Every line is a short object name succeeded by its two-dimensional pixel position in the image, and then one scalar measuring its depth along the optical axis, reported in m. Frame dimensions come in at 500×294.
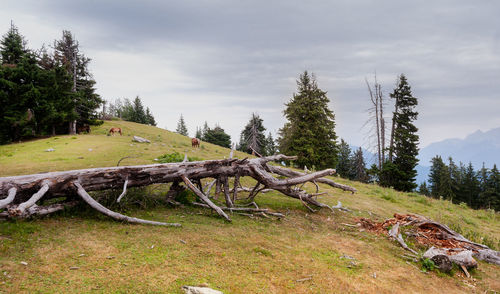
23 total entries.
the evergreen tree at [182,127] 101.00
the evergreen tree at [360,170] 62.19
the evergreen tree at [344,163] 68.43
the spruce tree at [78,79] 33.34
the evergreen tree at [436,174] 60.89
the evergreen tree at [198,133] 102.69
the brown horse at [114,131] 31.28
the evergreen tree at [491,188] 51.03
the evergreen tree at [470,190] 58.69
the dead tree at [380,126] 30.20
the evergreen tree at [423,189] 60.18
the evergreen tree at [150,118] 80.56
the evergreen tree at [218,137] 70.00
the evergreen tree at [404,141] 28.89
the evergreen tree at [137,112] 70.79
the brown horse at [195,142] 28.19
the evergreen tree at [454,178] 58.94
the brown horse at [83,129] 33.97
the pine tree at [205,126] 101.64
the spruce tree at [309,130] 33.43
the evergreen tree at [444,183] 54.84
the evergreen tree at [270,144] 70.75
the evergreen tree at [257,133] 44.29
